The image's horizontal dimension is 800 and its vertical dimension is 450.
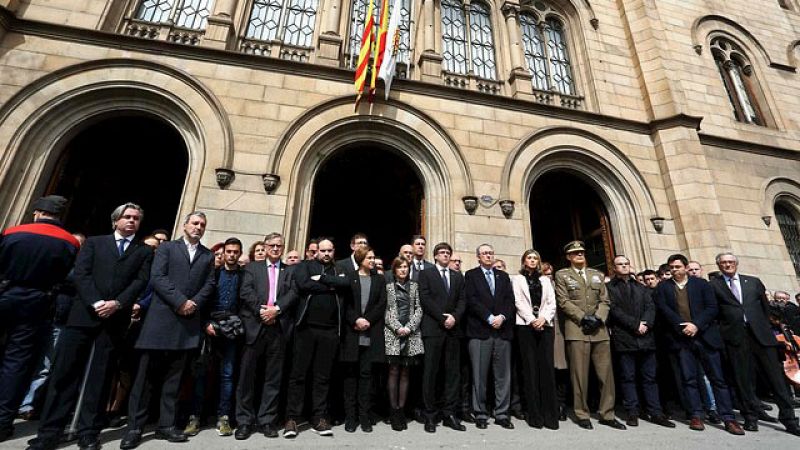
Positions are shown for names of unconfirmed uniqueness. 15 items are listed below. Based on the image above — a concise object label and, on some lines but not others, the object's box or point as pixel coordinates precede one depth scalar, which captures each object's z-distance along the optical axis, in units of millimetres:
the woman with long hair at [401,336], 3672
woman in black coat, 3592
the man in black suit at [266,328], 3324
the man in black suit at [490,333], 3814
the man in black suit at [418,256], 4456
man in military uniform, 3938
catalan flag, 6895
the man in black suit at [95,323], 2807
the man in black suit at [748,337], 3852
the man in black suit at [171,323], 3027
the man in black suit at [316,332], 3465
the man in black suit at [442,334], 3705
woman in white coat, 3826
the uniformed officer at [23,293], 2939
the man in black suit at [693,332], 3982
